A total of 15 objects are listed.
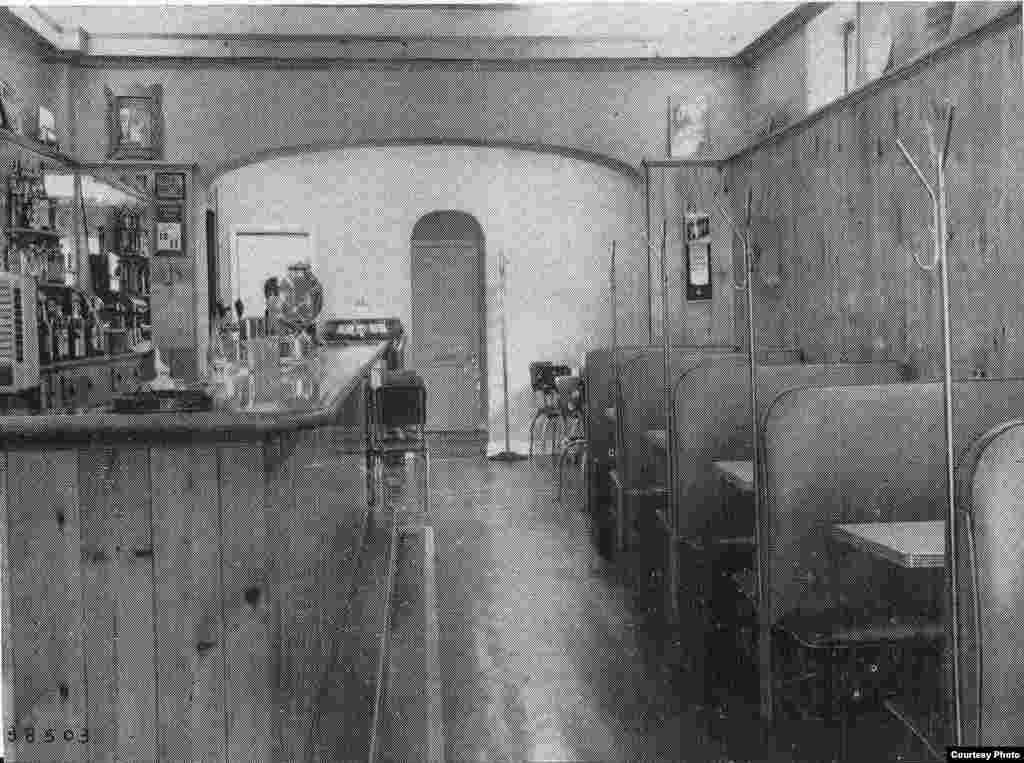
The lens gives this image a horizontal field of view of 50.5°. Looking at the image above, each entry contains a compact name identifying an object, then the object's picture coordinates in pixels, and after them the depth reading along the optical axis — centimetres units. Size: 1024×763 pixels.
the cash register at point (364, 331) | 1043
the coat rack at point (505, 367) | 1013
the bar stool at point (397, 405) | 755
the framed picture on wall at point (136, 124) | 884
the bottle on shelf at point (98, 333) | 762
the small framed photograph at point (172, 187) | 891
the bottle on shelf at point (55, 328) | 678
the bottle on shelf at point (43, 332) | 649
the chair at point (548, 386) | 999
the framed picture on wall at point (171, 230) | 897
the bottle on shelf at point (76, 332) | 720
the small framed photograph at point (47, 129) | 822
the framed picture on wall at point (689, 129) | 941
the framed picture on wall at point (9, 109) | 732
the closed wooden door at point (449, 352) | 1284
